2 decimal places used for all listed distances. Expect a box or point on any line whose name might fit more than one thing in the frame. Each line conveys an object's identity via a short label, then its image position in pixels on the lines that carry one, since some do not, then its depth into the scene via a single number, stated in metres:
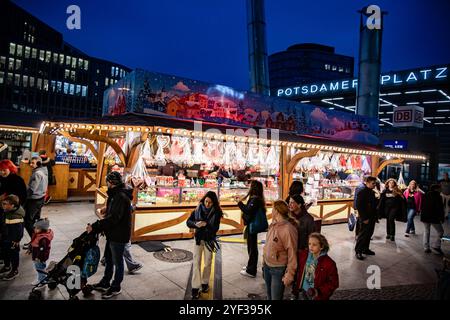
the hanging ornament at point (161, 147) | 9.04
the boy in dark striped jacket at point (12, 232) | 4.84
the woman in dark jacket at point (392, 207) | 9.20
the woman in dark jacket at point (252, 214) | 5.66
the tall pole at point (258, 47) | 17.80
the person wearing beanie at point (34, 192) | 6.29
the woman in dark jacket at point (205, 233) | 4.69
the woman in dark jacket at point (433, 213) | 8.02
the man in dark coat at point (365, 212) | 7.27
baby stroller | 4.36
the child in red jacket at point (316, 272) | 3.29
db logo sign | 17.36
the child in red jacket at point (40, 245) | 4.60
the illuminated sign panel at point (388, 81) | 18.20
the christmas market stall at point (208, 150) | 7.91
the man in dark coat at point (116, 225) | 4.41
